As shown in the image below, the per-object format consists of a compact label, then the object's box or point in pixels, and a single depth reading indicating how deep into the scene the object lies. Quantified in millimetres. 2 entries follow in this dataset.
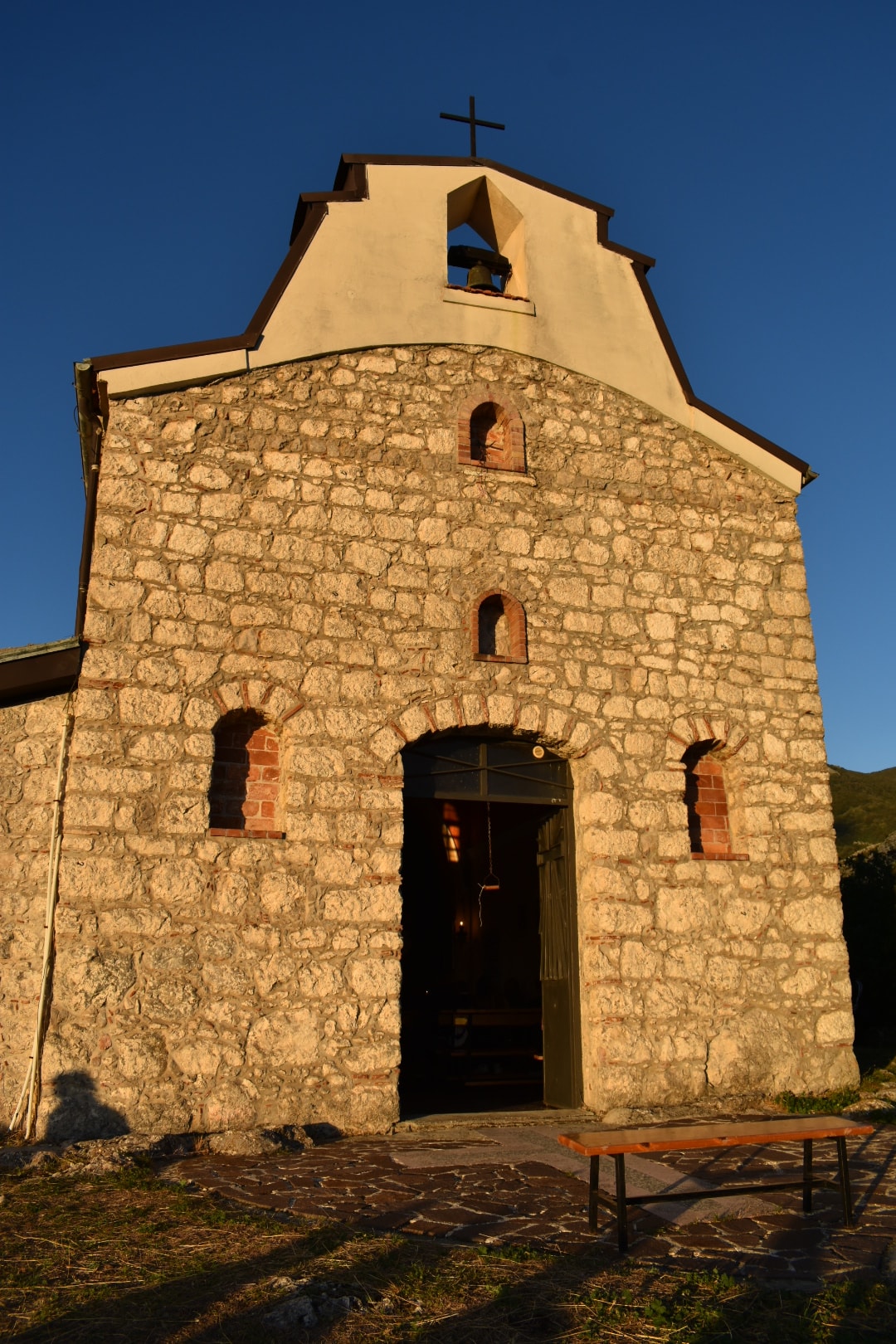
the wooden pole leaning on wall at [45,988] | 6320
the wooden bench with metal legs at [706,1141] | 4270
